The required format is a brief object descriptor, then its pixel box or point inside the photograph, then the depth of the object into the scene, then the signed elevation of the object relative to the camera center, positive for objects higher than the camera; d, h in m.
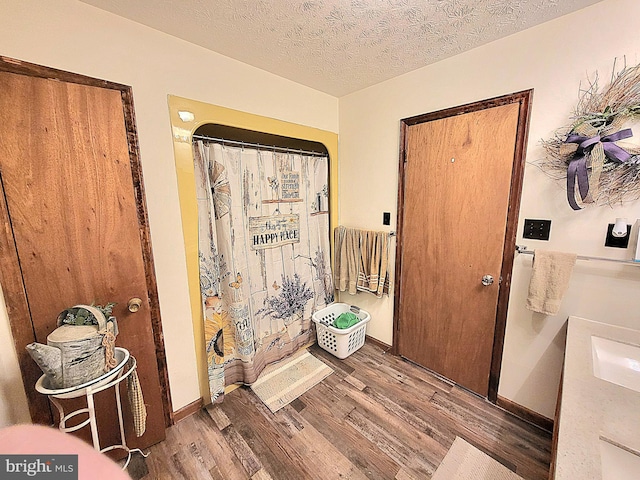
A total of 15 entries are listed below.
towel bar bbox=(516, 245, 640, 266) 1.24 -0.32
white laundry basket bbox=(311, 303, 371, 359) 2.25 -1.19
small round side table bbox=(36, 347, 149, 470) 1.00 -0.73
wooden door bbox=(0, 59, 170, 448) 1.09 -0.02
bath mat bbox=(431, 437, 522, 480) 1.36 -1.44
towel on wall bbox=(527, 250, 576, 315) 1.38 -0.45
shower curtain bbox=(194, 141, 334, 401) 1.72 -0.39
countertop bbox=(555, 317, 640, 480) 0.66 -0.68
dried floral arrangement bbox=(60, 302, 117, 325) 1.09 -0.47
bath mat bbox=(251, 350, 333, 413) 1.89 -1.41
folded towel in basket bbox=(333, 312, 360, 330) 2.32 -1.09
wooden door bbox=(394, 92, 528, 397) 1.61 -0.25
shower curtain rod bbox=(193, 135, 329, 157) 1.67 +0.40
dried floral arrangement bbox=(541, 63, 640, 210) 1.17 +0.22
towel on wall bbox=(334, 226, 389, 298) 2.24 -0.56
